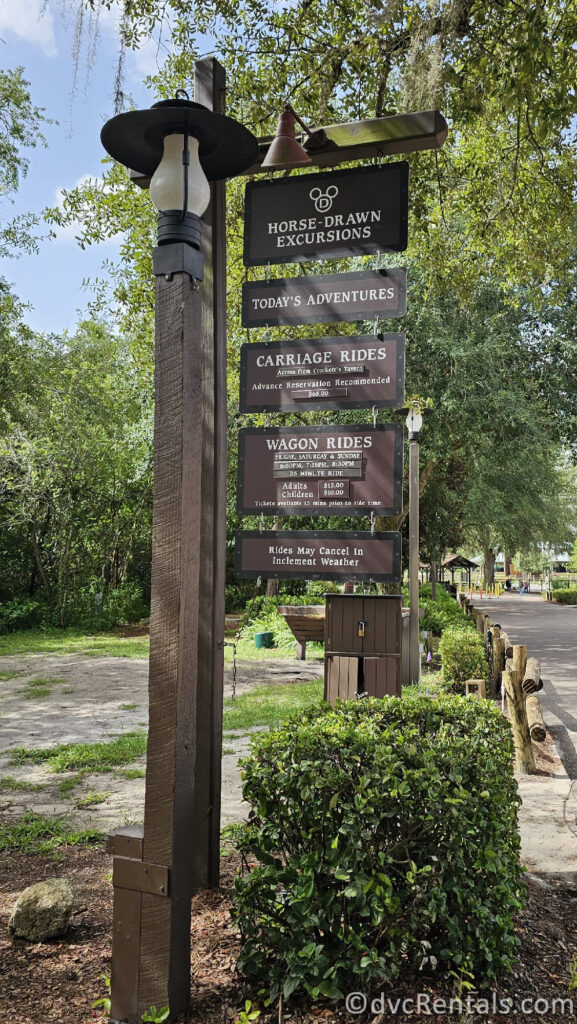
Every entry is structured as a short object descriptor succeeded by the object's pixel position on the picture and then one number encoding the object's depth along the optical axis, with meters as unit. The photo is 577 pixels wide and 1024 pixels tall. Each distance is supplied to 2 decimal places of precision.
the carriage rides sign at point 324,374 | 3.51
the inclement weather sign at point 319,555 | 3.54
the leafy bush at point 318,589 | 17.36
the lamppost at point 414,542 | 10.62
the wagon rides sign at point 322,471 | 3.52
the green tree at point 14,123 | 13.53
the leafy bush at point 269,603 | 17.73
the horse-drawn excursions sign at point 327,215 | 3.61
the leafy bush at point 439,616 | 15.39
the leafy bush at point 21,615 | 16.42
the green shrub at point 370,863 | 2.40
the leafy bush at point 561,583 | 48.66
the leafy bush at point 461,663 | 9.49
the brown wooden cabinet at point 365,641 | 6.50
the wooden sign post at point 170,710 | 2.43
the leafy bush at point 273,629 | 15.24
